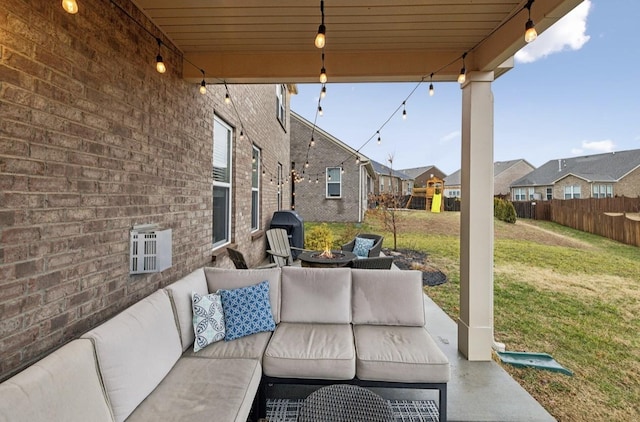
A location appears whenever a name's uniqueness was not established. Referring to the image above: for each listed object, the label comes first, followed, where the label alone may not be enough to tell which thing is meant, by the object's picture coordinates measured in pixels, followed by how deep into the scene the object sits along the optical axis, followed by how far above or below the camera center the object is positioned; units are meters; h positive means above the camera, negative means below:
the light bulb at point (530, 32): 1.83 +1.15
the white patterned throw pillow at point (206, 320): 2.30 -0.95
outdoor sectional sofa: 1.28 -1.04
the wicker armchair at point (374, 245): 5.52 -0.78
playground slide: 17.21 +0.36
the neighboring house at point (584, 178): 15.74 +2.02
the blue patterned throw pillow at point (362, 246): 5.92 -0.81
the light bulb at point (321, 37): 1.84 +1.12
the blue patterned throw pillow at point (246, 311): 2.49 -0.95
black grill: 7.53 -0.47
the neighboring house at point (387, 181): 26.59 +2.81
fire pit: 4.47 -0.83
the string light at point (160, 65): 2.40 +1.22
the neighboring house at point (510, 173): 27.88 +3.54
